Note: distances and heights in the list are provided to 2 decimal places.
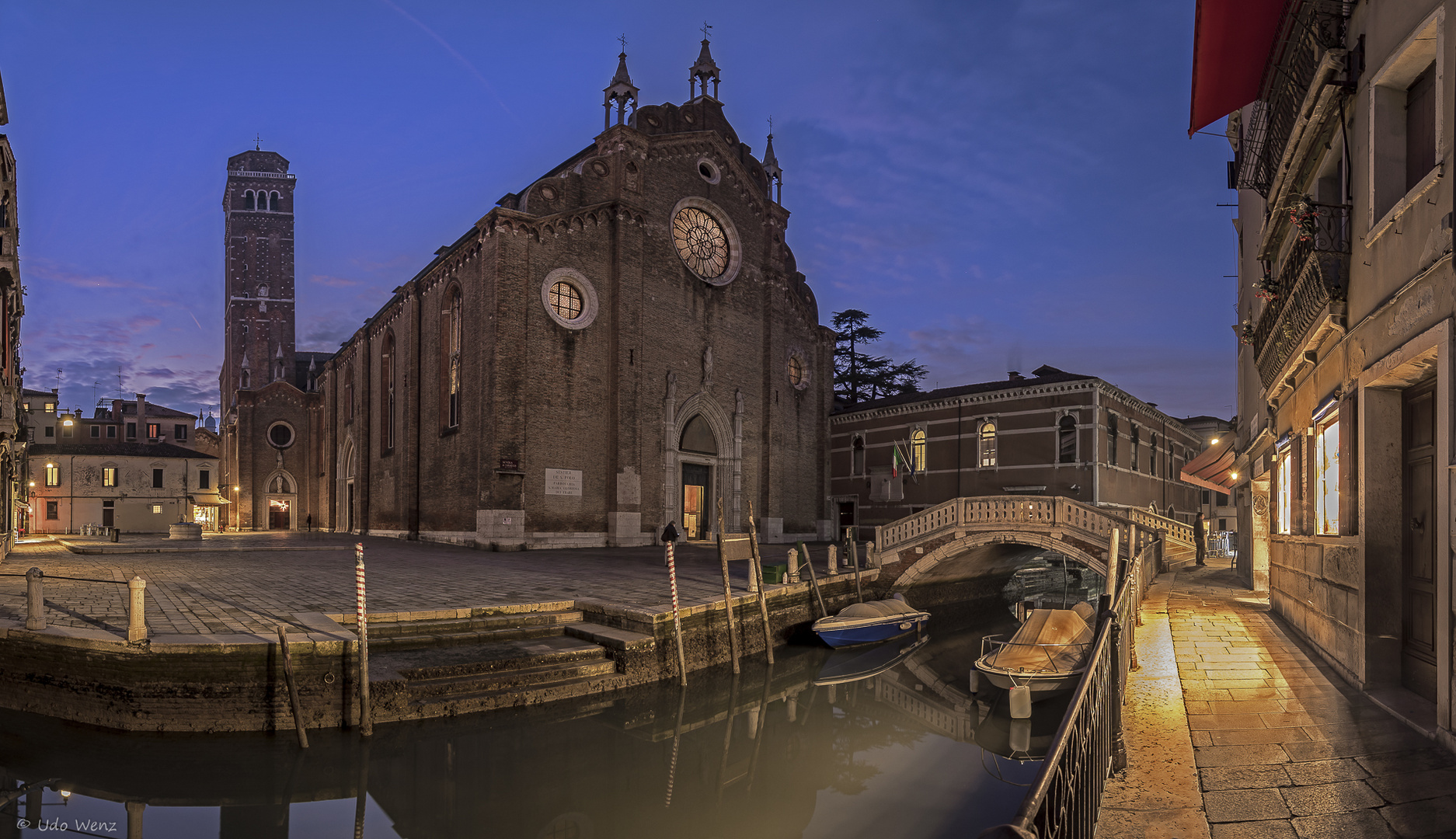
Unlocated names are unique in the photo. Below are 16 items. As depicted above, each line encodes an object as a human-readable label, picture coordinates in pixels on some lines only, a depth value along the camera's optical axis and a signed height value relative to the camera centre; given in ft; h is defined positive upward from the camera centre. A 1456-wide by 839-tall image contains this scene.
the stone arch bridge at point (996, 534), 60.08 -6.97
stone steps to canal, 32.60 -9.87
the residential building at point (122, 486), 151.02 -8.20
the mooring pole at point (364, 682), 30.04 -9.20
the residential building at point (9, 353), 62.23 +9.16
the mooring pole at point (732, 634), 45.57 -10.95
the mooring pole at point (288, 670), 29.21 -8.49
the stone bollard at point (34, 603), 30.65 -6.26
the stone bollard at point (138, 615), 28.89 -6.38
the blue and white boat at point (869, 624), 53.72 -12.38
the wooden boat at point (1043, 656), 40.14 -11.04
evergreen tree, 167.32 +16.73
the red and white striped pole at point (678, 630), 40.96 -9.65
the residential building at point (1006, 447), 90.22 +0.27
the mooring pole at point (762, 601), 49.21 -9.79
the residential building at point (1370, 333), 16.60 +3.15
